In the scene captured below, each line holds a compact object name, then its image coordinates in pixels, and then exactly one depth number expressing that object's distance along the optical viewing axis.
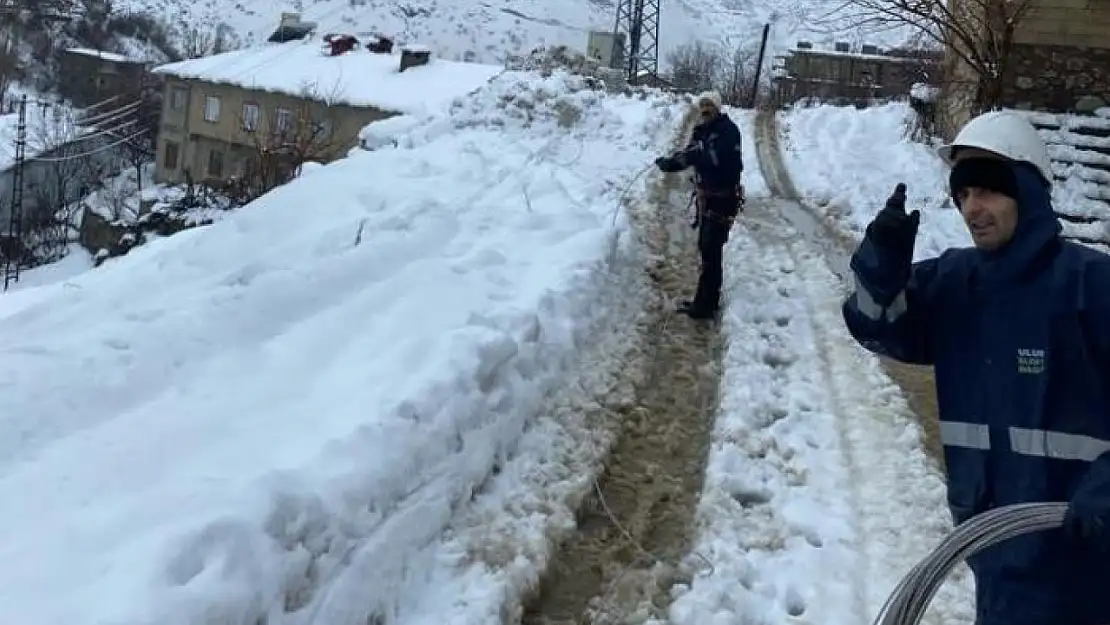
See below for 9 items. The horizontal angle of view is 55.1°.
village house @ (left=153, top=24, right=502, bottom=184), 42.28
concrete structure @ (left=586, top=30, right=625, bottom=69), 45.03
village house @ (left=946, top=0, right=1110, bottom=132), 15.04
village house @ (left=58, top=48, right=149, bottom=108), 62.03
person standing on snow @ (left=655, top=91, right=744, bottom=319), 8.65
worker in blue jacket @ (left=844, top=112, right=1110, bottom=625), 2.49
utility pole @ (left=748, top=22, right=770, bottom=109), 36.55
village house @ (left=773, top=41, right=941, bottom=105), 26.41
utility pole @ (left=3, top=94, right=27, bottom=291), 40.19
